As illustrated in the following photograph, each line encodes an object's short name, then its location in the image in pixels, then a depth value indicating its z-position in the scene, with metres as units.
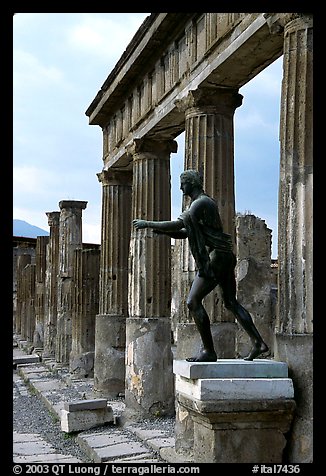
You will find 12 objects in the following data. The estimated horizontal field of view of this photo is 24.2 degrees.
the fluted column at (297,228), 6.94
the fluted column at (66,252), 23.03
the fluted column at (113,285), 15.44
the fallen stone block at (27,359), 24.86
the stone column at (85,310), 19.03
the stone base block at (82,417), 11.58
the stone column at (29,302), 32.62
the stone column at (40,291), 28.53
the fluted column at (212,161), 9.95
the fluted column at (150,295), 12.62
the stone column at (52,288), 25.34
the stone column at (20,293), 36.64
